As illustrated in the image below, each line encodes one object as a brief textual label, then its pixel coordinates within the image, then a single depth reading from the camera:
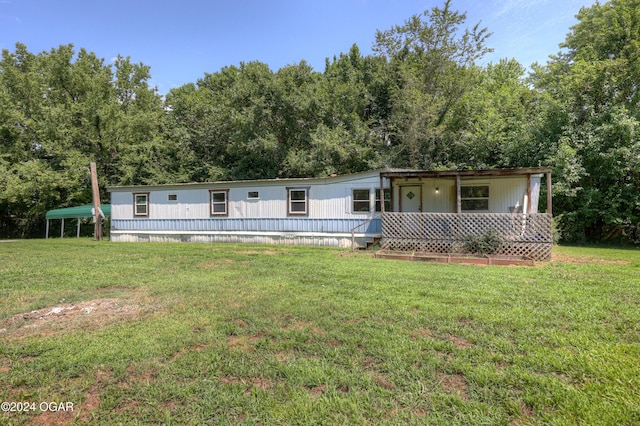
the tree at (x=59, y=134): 19.94
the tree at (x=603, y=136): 11.78
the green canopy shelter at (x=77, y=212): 17.20
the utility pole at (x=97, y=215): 15.83
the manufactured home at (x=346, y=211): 9.03
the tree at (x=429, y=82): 16.12
